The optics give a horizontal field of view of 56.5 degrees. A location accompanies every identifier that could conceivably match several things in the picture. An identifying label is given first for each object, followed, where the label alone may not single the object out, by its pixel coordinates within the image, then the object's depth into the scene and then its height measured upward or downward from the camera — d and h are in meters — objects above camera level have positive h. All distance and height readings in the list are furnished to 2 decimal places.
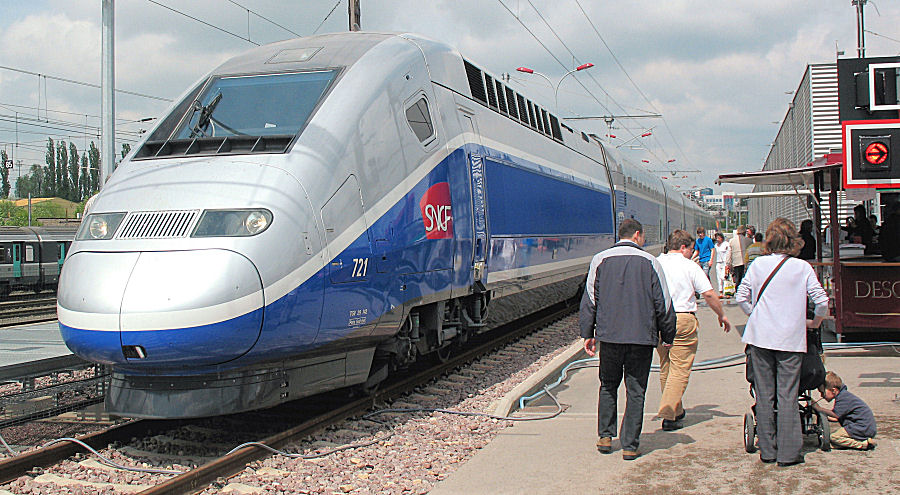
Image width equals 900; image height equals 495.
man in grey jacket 5.73 -0.49
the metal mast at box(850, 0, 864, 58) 22.61 +5.90
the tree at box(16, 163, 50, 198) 95.62 +9.92
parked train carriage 30.62 +0.27
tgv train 5.42 +0.19
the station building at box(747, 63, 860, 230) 32.03 +5.16
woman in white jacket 5.41 -0.55
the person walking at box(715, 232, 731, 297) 20.04 -0.22
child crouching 5.54 -1.16
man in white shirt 6.53 -0.59
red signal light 8.56 +0.96
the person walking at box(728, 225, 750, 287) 16.81 -0.03
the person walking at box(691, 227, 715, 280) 19.34 -0.04
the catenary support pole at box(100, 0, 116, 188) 13.12 +2.67
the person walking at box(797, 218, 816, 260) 12.59 +0.11
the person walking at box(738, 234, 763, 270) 16.69 -0.03
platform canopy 10.70 +0.97
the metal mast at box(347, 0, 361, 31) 16.70 +4.89
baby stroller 5.58 -1.09
